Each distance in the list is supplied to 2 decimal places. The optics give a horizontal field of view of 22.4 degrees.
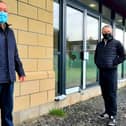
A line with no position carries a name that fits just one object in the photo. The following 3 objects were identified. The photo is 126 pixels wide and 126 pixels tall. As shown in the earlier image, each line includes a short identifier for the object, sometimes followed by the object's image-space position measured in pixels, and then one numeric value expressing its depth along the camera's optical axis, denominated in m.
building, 5.19
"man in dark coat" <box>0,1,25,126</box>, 3.48
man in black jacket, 5.39
